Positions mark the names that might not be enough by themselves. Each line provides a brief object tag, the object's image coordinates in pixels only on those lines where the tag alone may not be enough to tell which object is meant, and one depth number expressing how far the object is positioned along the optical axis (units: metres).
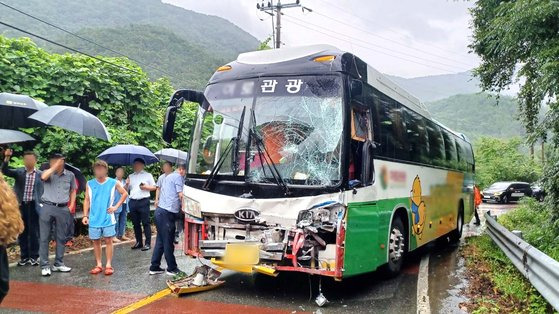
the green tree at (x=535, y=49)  8.61
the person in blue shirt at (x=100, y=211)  7.01
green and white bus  5.46
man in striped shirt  7.42
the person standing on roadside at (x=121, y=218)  9.92
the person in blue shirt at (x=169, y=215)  6.86
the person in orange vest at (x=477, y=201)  18.62
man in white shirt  9.29
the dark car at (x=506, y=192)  32.59
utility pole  25.36
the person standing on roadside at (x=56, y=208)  6.82
